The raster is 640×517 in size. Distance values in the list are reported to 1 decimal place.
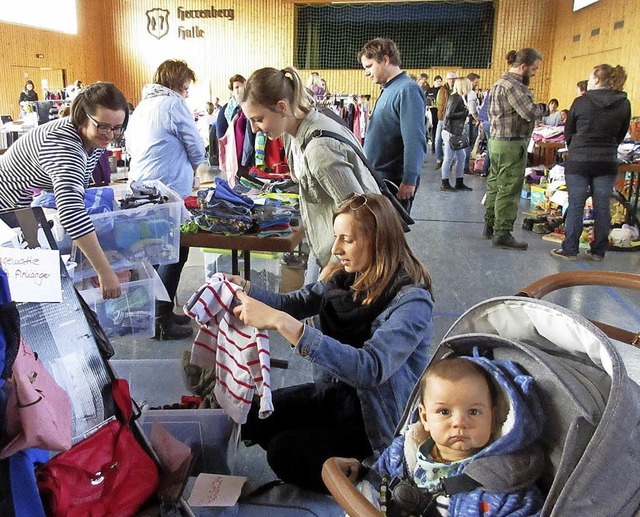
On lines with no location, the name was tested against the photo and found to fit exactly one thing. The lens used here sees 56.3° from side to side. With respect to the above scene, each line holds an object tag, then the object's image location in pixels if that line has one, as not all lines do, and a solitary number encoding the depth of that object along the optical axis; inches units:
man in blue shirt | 136.3
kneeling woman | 62.8
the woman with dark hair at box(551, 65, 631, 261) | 189.0
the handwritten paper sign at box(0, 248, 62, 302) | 54.7
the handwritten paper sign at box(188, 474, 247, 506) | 77.7
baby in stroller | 46.0
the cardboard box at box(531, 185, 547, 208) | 283.1
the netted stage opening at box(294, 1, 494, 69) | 621.6
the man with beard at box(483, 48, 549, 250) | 194.9
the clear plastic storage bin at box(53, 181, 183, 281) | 99.8
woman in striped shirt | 86.3
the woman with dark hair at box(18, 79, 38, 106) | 485.4
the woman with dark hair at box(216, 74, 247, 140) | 250.2
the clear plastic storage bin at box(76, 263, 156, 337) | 106.5
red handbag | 57.8
